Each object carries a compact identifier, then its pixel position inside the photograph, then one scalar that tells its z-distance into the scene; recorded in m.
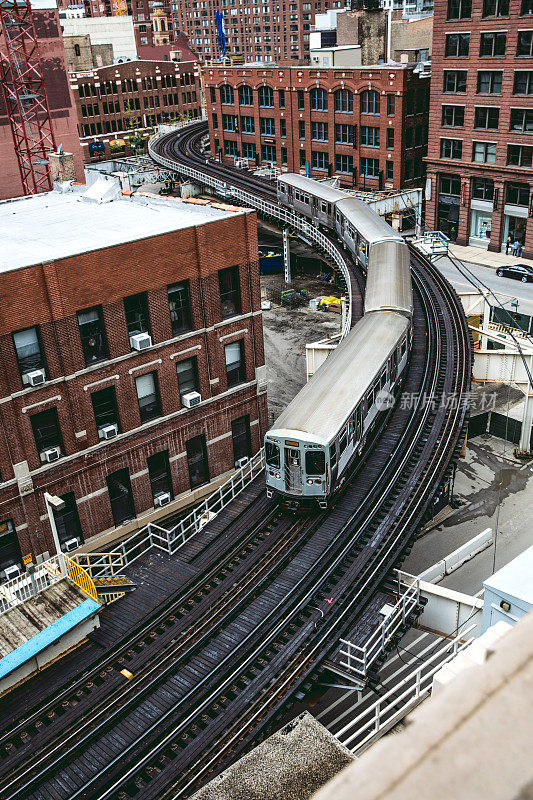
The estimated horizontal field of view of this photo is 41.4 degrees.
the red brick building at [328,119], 67.94
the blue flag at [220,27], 139.12
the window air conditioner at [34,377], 24.95
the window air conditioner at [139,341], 27.66
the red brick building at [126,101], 105.62
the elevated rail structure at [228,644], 18.05
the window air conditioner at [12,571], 25.45
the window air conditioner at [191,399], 30.09
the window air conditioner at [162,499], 30.11
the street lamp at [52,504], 25.25
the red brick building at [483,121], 57.50
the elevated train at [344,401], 25.23
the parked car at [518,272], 57.12
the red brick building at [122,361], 25.23
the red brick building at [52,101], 50.53
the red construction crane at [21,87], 41.81
